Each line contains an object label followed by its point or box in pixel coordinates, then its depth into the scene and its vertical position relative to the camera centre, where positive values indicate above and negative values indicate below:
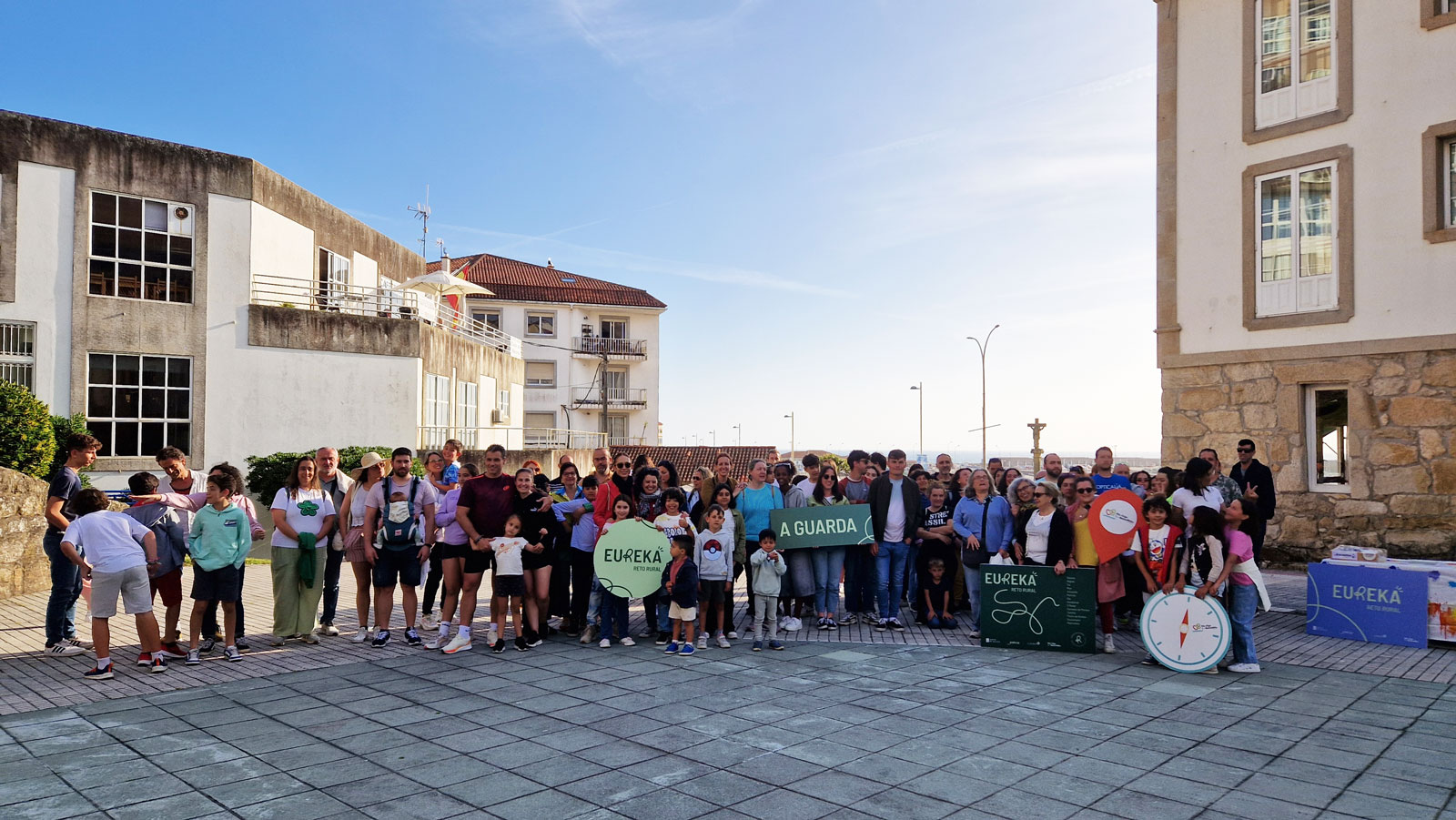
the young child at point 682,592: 8.62 -1.56
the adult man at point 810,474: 10.31 -0.54
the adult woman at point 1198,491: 9.55 -0.66
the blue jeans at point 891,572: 10.00 -1.59
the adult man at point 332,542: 9.02 -1.16
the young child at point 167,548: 8.05 -1.11
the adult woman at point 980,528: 9.59 -1.06
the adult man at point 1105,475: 10.78 -0.58
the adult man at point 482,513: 8.77 -0.85
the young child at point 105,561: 7.40 -1.12
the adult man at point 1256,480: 10.84 -0.61
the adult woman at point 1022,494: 9.56 -0.70
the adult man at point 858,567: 10.28 -1.58
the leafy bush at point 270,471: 18.53 -0.96
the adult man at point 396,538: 8.80 -1.09
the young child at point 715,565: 8.86 -1.34
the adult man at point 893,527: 9.99 -1.09
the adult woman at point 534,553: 8.86 -1.23
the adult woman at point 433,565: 9.82 -1.52
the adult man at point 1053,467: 11.00 -0.47
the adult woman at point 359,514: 8.96 -0.88
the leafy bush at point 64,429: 16.45 -0.10
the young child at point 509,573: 8.63 -1.40
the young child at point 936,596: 10.05 -1.87
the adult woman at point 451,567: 8.91 -1.39
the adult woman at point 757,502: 9.84 -0.82
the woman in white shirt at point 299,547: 8.73 -1.18
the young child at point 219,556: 8.05 -1.17
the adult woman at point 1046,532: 9.00 -1.04
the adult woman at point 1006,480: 11.19 -0.65
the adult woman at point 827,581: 9.96 -1.67
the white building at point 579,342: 54.12 +5.00
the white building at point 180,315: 18.06 +2.32
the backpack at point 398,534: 8.79 -1.05
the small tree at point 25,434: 14.62 -0.18
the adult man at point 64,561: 8.00 -1.22
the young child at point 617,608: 8.91 -1.80
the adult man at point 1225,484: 9.92 -0.61
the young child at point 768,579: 8.92 -1.49
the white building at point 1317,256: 13.59 +2.76
